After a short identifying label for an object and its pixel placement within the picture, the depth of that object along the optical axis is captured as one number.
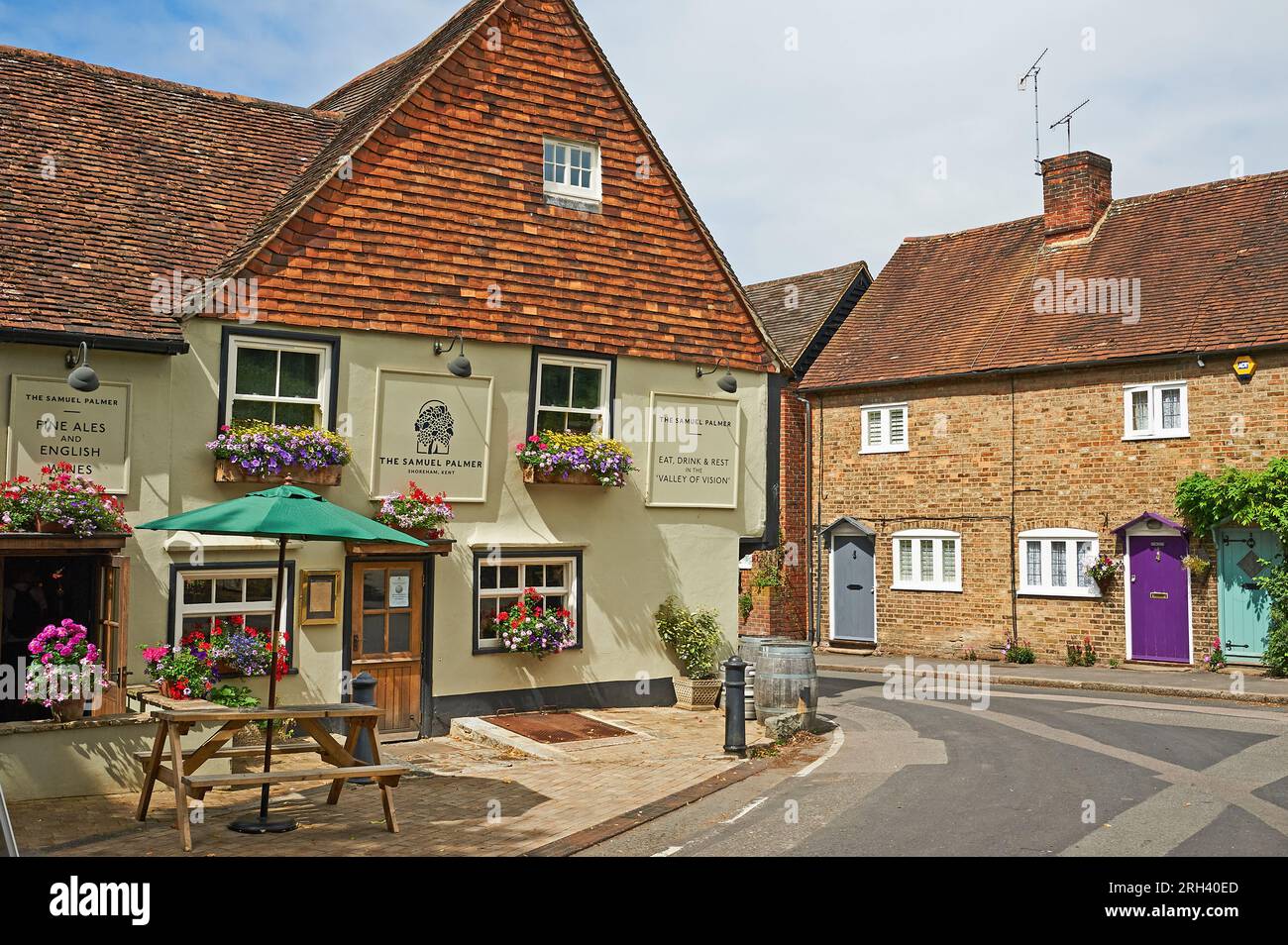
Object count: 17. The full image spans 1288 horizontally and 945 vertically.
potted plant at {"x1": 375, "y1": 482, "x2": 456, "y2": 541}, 13.80
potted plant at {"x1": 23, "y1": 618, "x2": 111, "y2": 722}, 10.64
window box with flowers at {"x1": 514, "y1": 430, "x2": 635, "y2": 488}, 15.01
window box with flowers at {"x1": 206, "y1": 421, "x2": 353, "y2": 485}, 12.80
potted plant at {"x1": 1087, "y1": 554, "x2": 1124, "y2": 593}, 22.95
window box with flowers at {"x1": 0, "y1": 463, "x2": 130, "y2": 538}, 10.99
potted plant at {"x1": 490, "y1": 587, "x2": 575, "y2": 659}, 14.80
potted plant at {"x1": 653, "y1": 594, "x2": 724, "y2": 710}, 16.28
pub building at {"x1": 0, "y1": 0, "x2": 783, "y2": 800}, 12.30
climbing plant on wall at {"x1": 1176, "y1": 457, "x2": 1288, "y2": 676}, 20.34
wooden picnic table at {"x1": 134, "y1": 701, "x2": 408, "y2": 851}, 8.72
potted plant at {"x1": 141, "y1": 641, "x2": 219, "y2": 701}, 11.78
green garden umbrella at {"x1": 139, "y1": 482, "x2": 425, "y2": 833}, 9.17
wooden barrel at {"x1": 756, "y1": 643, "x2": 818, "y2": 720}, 14.42
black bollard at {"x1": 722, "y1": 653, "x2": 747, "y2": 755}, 12.73
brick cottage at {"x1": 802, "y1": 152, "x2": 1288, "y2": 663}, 21.86
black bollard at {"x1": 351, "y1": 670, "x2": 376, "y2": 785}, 11.77
